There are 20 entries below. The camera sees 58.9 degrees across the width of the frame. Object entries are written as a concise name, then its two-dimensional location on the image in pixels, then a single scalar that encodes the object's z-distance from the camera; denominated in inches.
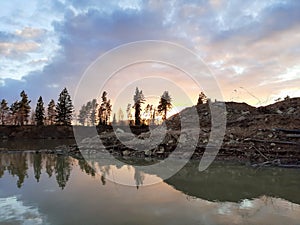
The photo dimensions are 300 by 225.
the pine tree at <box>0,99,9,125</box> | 2790.4
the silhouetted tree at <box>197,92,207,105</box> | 2245.3
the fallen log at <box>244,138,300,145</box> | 575.0
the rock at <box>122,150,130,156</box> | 703.8
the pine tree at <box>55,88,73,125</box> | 2453.2
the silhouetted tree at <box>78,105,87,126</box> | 3622.5
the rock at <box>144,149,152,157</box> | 674.2
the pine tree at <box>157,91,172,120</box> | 2105.6
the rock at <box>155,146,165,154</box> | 670.8
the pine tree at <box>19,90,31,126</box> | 2455.7
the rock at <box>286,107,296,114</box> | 775.8
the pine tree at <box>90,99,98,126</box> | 3111.5
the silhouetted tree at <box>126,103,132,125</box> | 2239.9
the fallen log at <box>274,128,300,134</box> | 611.8
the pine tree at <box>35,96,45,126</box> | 2466.8
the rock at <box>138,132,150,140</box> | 807.3
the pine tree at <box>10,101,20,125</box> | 2529.0
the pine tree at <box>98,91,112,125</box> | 2525.8
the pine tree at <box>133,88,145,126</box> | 2074.3
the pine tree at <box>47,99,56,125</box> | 2854.3
